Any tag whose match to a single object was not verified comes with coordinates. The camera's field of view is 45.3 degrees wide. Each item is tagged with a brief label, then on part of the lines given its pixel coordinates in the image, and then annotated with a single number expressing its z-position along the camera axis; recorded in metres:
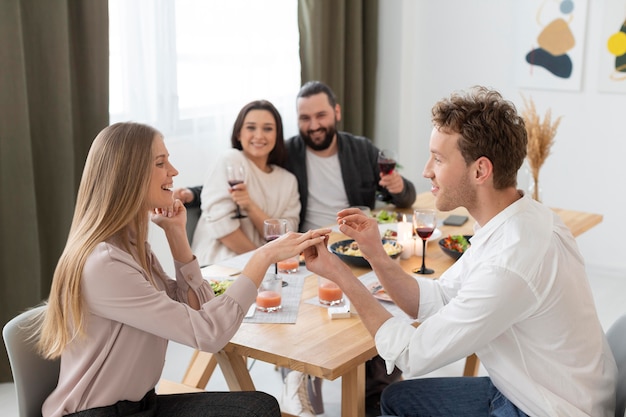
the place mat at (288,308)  2.18
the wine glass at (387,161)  3.37
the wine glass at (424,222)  2.54
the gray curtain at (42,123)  3.14
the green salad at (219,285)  2.37
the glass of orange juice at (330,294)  2.30
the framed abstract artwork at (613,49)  4.73
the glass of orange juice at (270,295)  2.25
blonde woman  1.79
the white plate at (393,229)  3.08
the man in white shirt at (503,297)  1.73
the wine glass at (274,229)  2.41
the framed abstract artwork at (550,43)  4.90
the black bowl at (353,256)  2.66
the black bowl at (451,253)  2.75
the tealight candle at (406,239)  2.80
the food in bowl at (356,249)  2.71
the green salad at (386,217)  3.32
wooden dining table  1.91
